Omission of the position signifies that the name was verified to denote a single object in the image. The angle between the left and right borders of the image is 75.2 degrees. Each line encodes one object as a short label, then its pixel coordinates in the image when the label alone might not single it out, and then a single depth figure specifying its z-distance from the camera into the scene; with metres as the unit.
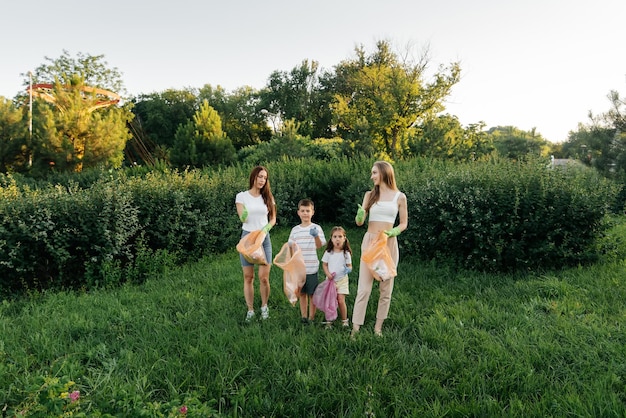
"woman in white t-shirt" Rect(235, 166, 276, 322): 4.73
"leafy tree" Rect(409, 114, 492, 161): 21.90
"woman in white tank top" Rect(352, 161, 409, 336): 4.25
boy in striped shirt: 4.50
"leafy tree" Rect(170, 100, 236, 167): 29.02
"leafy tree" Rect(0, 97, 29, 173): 18.97
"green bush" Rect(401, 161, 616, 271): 6.32
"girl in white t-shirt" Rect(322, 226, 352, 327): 4.49
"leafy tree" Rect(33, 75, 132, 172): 19.77
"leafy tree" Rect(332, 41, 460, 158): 27.48
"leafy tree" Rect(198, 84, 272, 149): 47.59
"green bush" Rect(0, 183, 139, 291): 5.86
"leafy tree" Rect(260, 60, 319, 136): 45.75
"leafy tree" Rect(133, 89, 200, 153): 47.78
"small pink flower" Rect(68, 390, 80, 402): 2.40
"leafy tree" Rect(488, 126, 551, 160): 55.28
